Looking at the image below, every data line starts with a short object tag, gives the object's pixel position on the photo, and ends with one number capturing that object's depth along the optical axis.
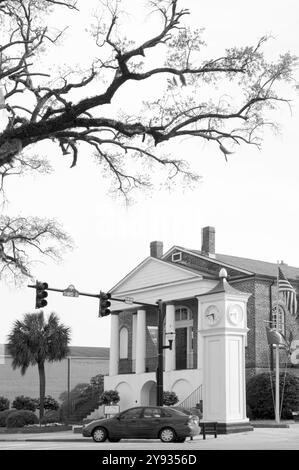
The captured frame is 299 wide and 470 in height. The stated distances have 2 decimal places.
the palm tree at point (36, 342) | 48.00
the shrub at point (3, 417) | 46.03
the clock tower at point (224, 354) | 27.52
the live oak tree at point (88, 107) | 17.30
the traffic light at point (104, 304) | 30.06
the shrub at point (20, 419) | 43.16
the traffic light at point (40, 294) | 28.03
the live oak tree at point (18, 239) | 25.58
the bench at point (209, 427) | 25.37
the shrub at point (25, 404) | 52.09
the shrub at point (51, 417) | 44.85
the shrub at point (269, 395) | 37.03
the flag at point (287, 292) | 37.78
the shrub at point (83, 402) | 46.39
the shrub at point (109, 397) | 46.06
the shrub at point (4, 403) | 53.94
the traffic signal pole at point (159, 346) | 29.17
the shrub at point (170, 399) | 40.22
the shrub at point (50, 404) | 52.38
